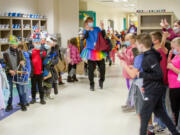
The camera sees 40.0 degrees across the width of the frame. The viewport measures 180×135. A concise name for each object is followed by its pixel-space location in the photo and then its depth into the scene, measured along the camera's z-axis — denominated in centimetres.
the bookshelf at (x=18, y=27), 679
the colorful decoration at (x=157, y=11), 570
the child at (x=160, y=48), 309
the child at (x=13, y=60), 394
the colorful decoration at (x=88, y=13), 1073
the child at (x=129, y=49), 365
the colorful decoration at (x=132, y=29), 770
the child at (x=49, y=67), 455
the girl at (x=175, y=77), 283
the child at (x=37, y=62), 434
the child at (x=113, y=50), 934
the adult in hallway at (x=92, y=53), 534
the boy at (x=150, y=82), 253
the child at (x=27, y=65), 411
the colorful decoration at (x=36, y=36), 435
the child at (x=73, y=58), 627
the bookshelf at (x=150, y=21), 578
